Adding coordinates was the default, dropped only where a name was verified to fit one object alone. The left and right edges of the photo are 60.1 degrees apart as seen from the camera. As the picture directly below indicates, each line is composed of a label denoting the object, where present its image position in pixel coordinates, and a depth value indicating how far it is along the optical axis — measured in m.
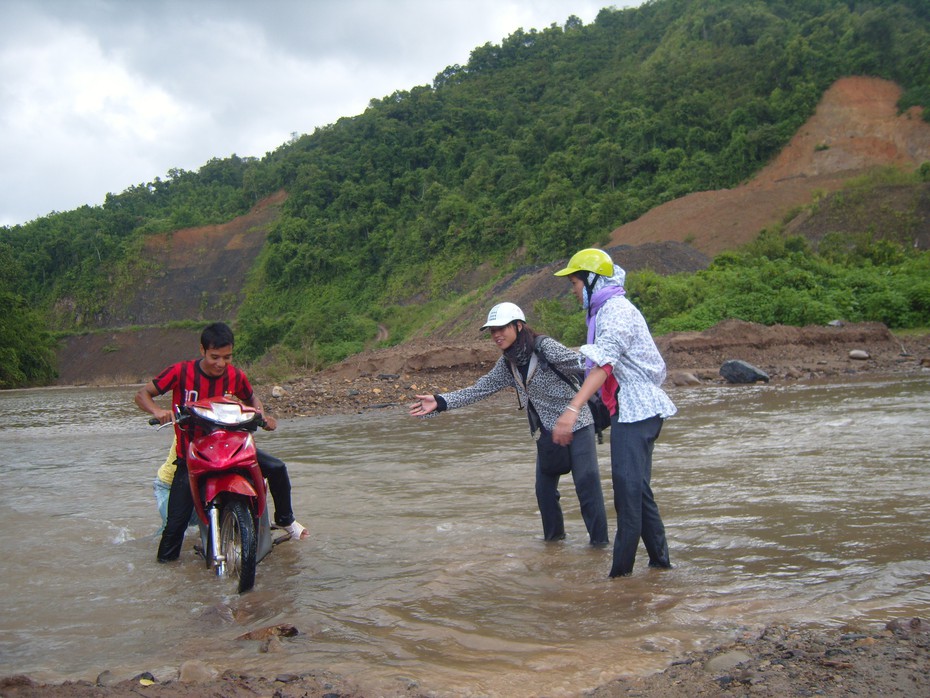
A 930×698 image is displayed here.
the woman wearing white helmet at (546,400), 4.82
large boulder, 15.85
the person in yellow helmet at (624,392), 4.15
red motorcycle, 4.58
